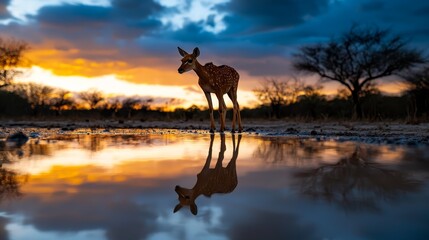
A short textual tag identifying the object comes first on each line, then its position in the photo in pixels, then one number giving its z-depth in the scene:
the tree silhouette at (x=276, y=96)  30.52
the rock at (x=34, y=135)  6.42
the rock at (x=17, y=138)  5.21
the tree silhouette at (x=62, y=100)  40.67
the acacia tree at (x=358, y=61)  24.36
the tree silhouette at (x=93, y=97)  41.81
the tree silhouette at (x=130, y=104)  28.26
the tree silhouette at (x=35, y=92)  38.72
